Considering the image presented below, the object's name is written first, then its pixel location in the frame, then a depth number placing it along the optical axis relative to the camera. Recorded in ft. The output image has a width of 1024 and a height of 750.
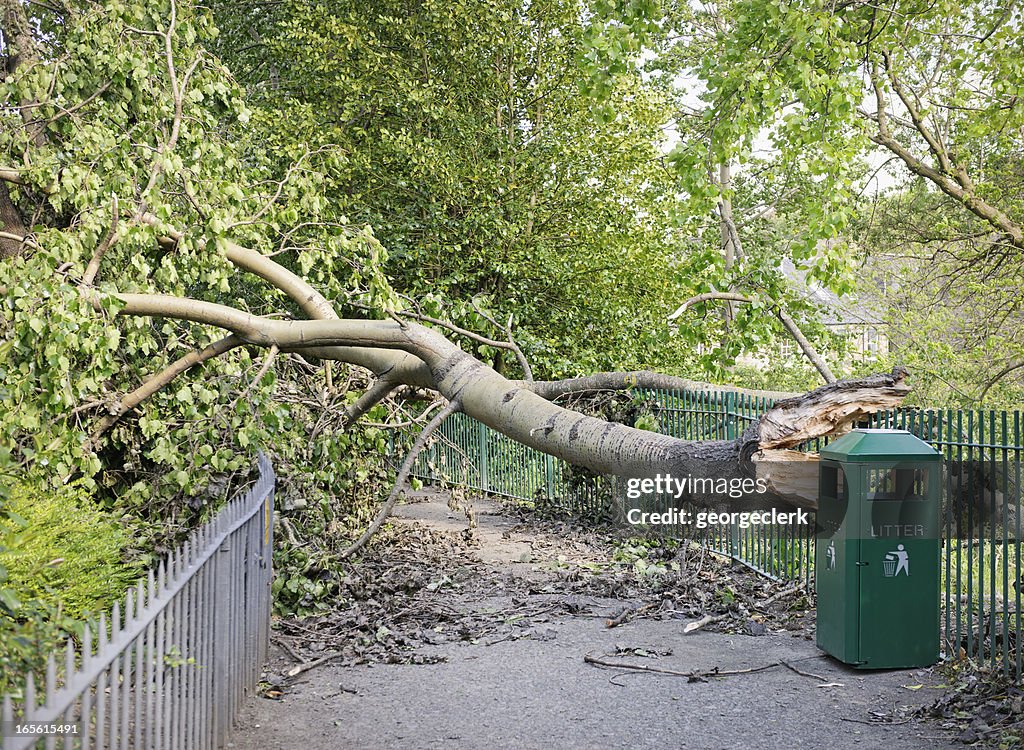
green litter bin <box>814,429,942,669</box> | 20.03
